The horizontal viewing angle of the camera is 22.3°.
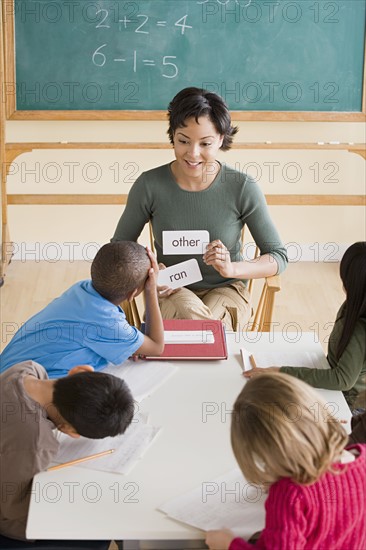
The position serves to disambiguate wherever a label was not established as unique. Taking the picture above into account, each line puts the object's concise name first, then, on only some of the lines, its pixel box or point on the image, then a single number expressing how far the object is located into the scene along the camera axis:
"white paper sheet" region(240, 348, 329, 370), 2.78
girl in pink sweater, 1.82
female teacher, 3.46
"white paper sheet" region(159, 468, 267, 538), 2.01
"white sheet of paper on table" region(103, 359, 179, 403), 2.60
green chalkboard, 5.30
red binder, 2.82
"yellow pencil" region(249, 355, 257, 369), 2.76
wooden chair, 3.40
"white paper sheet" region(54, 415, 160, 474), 2.20
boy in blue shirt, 2.59
